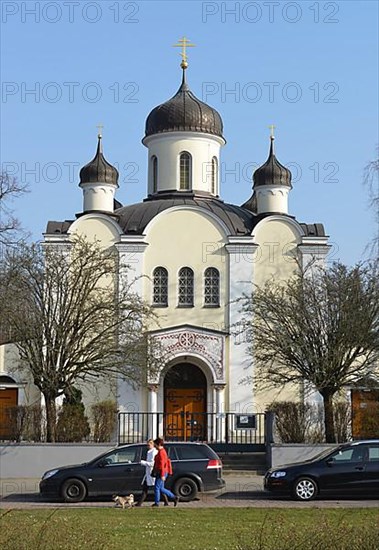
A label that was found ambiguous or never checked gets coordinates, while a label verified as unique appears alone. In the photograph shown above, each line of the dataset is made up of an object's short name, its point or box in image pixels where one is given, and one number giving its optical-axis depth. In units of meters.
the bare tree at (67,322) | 30.08
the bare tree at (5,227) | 26.00
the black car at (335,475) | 20.92
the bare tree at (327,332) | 30.39
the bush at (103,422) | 31.17
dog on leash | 19.56
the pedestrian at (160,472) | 20.05
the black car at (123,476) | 21.48
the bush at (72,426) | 29.89
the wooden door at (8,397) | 39.00
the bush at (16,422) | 29.73
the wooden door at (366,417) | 30.47
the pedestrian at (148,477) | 20.28
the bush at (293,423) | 29.64
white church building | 38.50
